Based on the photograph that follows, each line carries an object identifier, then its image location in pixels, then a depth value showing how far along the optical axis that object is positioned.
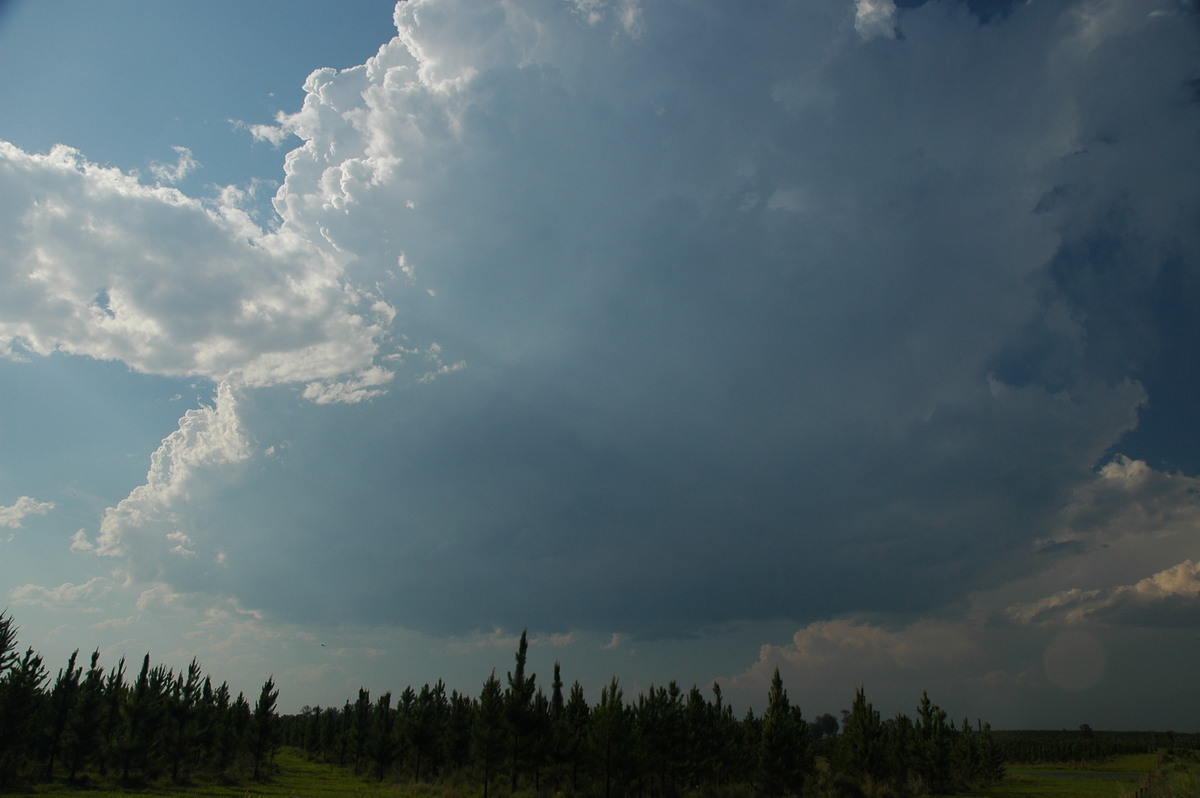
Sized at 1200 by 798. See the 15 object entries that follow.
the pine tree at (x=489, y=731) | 42.91
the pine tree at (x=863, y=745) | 57.28
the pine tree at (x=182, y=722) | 52.59
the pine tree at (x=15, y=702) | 42.16
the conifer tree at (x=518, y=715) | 43.88
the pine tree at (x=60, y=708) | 48.12
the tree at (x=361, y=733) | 75.12
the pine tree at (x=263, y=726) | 58.12
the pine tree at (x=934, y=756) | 62.69
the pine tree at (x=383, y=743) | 64.19
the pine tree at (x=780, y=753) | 49.00
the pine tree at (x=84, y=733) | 46.88
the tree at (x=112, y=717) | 48.34
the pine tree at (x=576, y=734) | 45.69
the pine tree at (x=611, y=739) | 41.56
